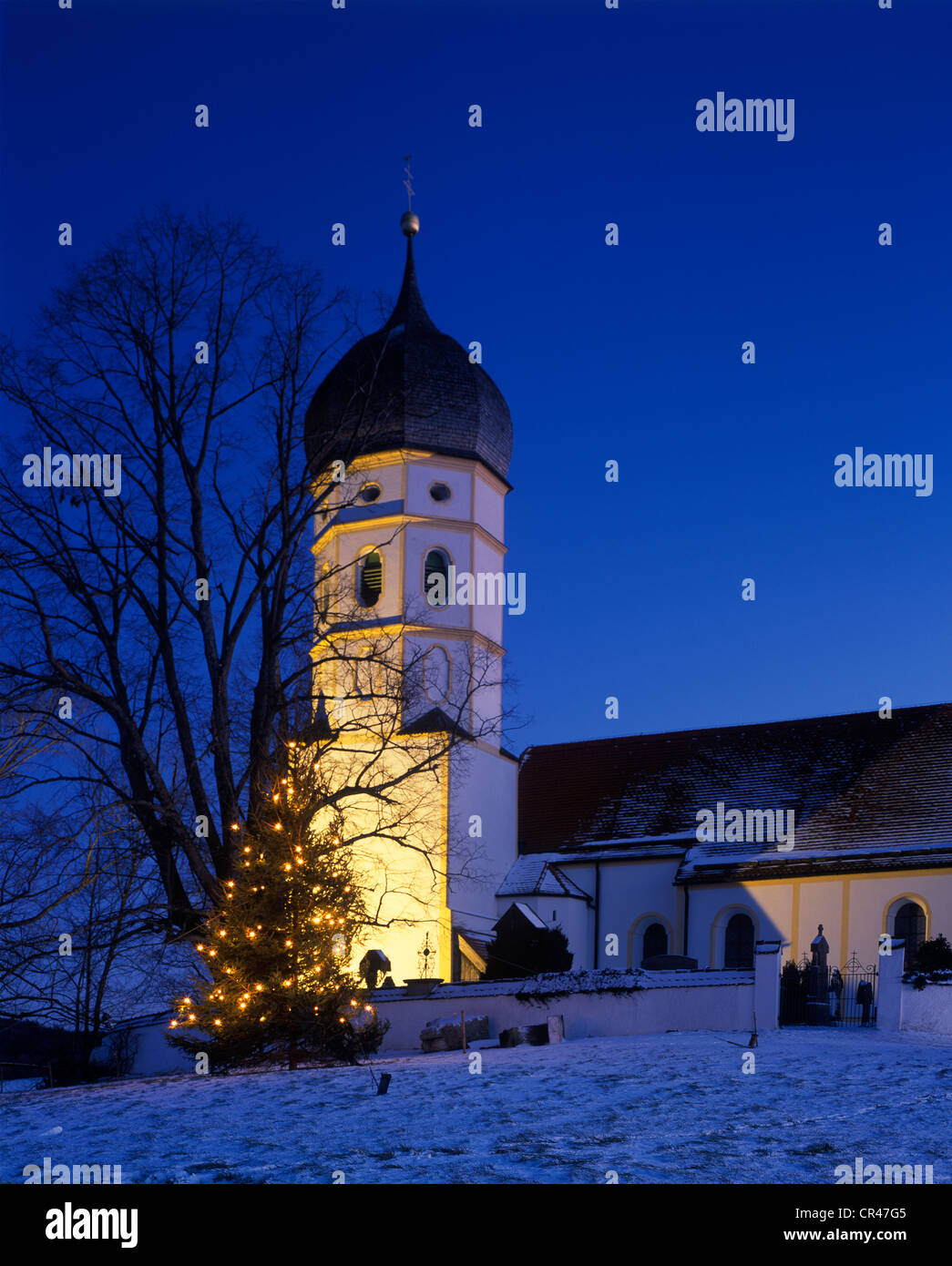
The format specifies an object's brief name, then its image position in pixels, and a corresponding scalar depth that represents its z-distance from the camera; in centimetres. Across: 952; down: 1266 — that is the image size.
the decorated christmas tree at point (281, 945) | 1853
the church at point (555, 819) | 3039
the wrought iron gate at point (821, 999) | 2448
